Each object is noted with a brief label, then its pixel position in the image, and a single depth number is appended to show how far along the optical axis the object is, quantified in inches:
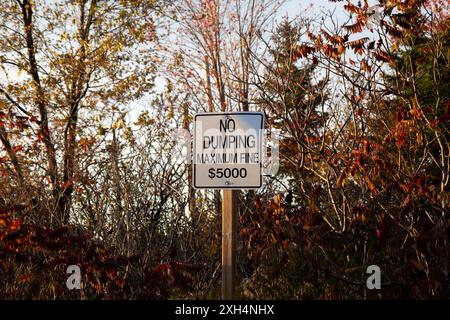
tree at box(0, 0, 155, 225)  582.2
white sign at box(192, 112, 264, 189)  210.1
